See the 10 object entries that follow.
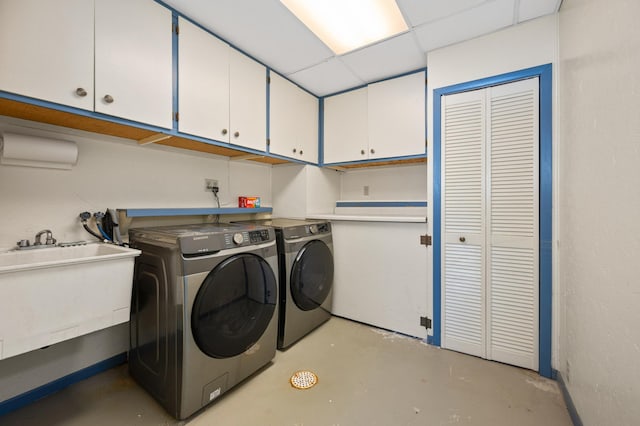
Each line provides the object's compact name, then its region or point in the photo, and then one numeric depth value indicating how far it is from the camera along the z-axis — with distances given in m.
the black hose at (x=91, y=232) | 1.57
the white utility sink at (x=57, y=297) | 0.96
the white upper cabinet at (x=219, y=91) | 1.68
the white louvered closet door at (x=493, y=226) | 1.77
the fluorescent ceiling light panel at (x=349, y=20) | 1.67
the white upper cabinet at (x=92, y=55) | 1.09
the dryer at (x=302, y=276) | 2.02
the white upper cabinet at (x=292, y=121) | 2.34
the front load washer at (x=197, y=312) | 1.32
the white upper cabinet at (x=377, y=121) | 2.30
